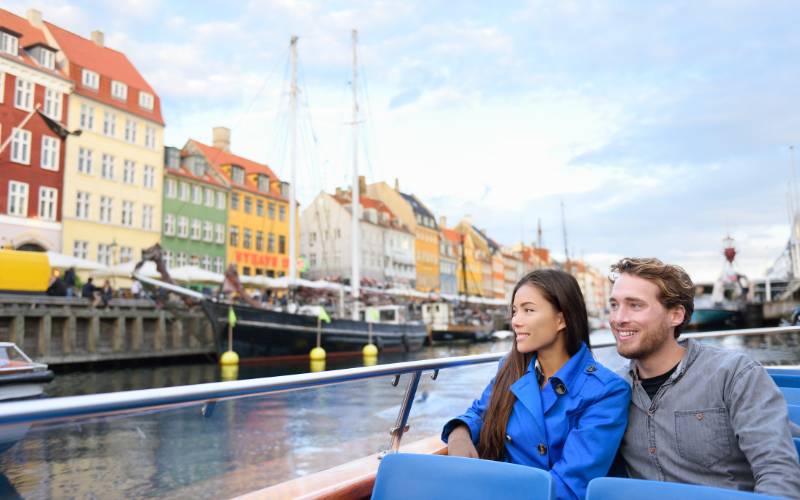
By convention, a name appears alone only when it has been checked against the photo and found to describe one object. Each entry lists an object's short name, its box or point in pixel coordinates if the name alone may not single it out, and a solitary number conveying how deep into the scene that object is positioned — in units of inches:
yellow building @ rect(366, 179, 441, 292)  2935.5
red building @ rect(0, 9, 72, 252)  1228.5
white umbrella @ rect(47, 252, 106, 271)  983.6
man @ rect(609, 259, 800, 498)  74.0
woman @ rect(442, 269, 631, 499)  82.4
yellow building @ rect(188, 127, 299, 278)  1883.1
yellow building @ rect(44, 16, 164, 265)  1401.3
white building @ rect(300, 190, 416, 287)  2437.3
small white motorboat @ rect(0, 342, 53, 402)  302.4
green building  1662.2
